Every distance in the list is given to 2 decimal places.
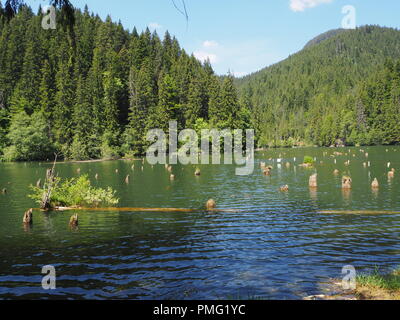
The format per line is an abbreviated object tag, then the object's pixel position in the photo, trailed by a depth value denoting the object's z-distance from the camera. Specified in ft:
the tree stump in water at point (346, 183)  134.89
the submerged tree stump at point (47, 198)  102.88
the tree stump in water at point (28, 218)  85.76
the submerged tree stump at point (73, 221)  81.87
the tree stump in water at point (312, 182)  143.02
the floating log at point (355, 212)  92.17
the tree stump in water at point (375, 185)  136.53
